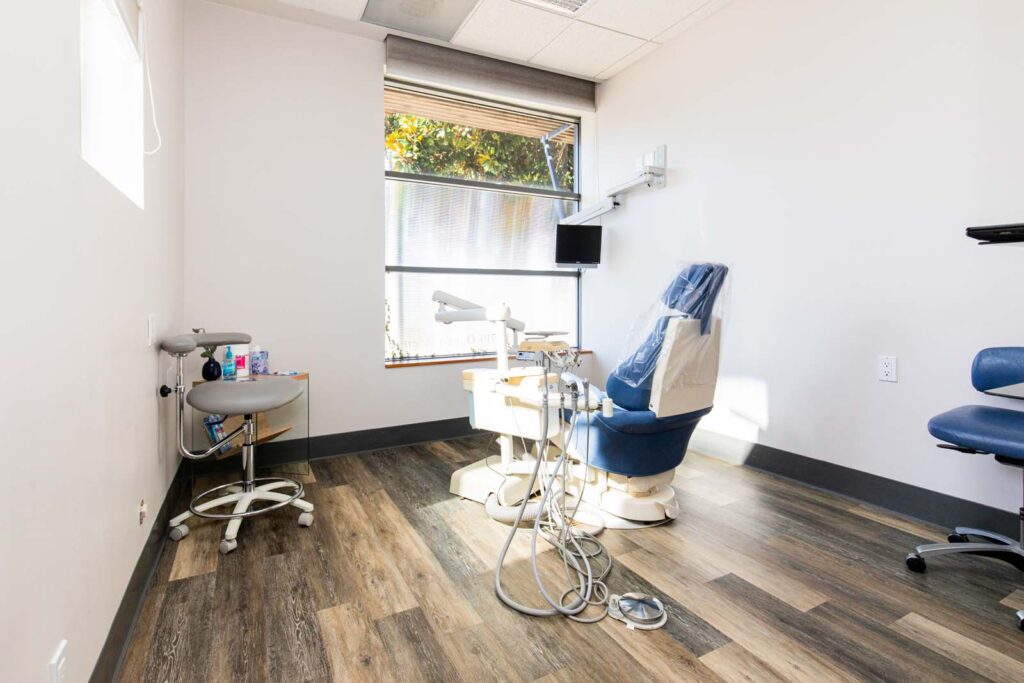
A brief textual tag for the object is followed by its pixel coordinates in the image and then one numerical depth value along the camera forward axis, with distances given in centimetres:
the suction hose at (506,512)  239
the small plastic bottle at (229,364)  294
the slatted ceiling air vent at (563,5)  312
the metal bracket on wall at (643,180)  368
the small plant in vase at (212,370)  268
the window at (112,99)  162
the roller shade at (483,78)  352
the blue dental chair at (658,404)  222
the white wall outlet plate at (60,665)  99
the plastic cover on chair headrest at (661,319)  224
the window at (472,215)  376
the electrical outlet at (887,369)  248
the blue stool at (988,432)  174
